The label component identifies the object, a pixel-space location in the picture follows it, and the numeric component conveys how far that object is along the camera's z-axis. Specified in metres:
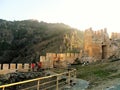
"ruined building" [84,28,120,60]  14.21
